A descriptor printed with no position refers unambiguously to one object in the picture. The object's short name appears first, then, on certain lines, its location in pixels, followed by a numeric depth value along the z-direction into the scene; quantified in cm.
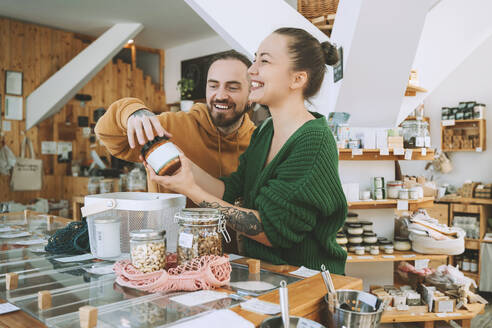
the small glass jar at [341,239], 323
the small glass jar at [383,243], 335
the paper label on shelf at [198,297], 94
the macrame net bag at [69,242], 145
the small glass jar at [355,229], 328
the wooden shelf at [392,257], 317
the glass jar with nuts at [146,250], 106
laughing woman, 126
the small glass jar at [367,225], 334
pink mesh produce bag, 102
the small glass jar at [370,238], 331
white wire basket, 121
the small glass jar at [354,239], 327
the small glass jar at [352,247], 328
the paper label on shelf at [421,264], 327
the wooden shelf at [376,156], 324
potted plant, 712
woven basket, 334
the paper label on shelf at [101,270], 119
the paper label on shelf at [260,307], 89
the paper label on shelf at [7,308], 88
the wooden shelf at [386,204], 324
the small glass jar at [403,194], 332
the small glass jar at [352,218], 339
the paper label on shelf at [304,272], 119
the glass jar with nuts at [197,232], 109
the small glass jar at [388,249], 334
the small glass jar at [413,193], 334
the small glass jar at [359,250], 325
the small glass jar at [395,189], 339
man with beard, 191
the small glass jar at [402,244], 341
